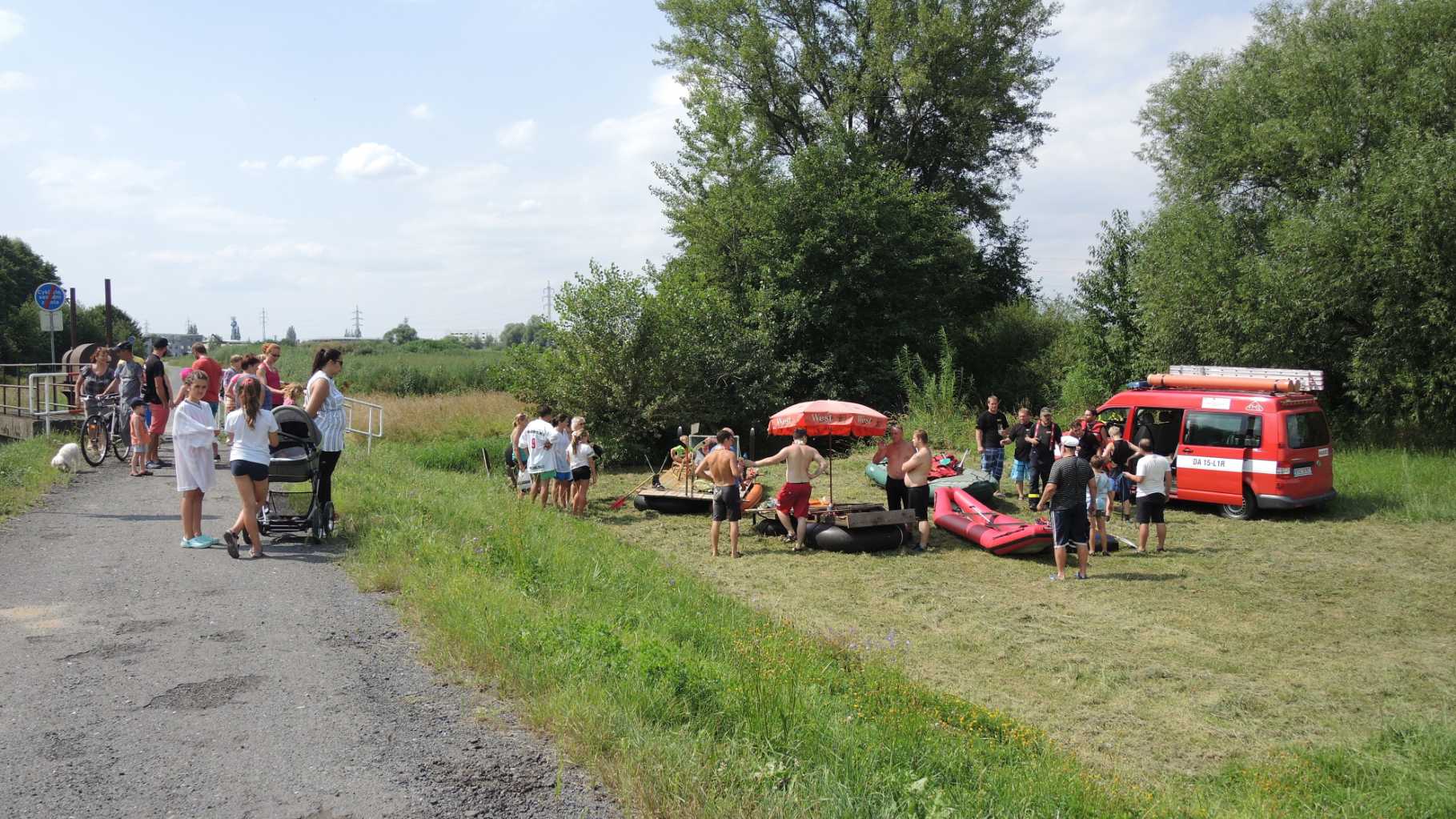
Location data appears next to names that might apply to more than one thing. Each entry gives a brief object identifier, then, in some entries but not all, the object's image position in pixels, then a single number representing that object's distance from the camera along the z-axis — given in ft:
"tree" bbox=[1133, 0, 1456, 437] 57.88
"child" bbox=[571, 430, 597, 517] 49.42
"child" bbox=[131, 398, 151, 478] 42.32
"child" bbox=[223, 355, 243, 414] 35.26
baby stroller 30.14
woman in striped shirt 29.58
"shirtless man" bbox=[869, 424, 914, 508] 45.98
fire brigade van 47.24
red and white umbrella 47.11
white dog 40.71
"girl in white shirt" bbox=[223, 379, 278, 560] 27.61
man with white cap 36.19
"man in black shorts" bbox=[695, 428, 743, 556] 42.24
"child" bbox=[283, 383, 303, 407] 39.32
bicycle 44.80
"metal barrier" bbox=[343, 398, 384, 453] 66.65
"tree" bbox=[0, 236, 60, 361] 171.63
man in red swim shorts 43.01
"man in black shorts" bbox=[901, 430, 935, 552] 43.45
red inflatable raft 41.42
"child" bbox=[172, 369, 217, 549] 28.07
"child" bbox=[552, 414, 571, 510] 48.98
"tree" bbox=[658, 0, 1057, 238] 102.22
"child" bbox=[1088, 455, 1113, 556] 42.37
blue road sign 65.26
